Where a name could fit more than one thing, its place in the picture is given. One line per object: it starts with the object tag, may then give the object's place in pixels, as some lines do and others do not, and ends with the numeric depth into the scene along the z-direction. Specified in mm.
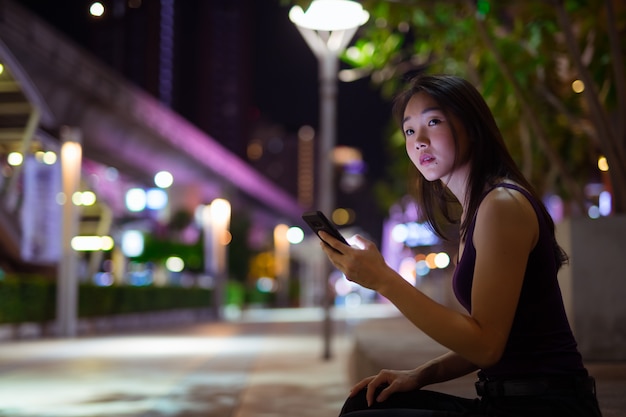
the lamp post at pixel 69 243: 21703
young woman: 2141
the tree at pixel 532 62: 7777
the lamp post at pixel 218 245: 39750
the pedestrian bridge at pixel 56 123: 22211
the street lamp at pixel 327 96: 13742
